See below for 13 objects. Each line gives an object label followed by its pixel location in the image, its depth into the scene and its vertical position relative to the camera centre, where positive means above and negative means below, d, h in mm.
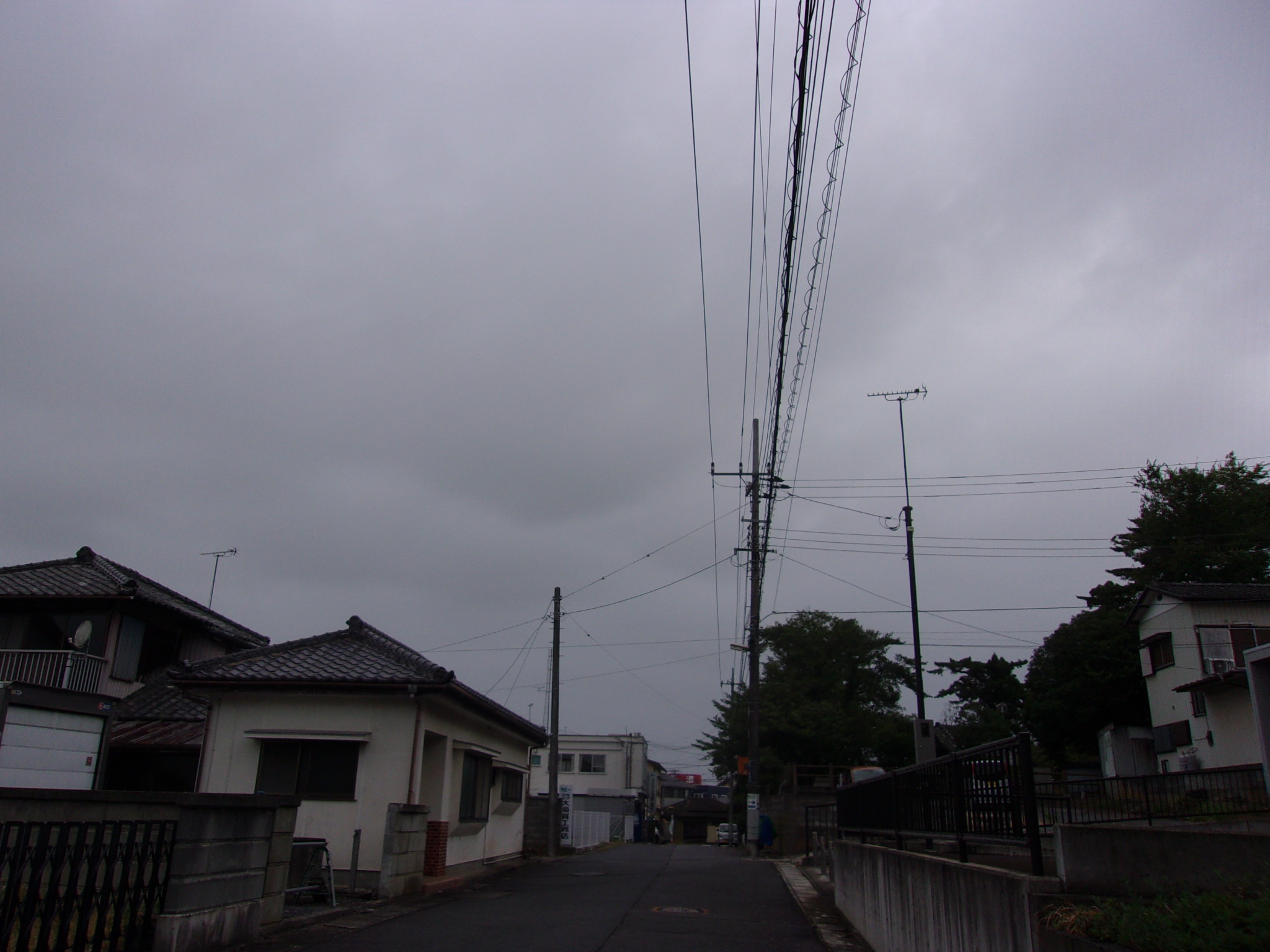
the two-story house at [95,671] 15547 +1813
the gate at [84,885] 5988 -972
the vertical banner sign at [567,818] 29516 -1919
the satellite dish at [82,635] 19484 +2527
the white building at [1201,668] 23609 +3064
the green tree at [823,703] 40938 +3028
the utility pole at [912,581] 21734 +4664
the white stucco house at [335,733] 13375 +360
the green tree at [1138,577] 34375 +7953
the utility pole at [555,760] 23875 +13
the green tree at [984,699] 37719 +3181
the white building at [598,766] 52750 -280
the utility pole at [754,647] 22656 +3145
